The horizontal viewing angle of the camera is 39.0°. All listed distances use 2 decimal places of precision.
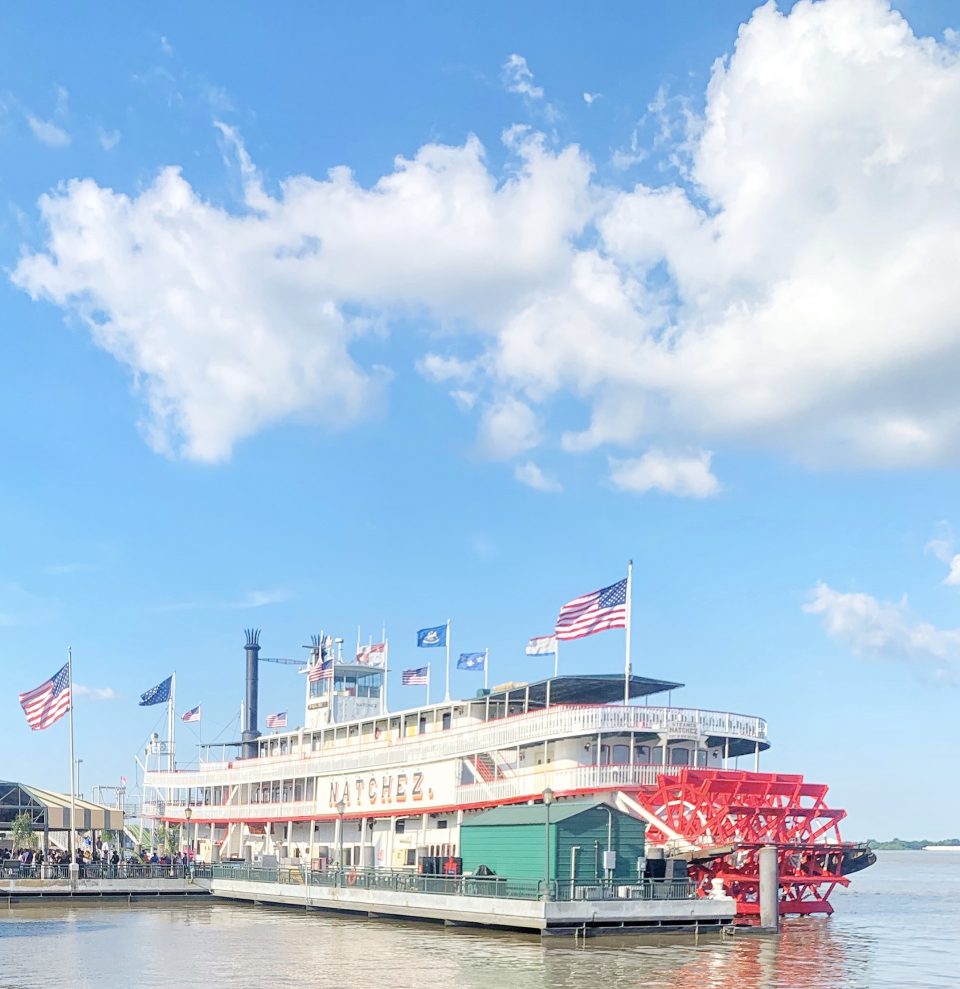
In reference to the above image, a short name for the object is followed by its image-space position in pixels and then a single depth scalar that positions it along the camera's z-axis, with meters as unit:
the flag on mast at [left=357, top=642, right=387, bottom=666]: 59.44
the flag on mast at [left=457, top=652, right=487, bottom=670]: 49.50
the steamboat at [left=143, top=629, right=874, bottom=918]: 39.22
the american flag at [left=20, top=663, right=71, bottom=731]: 50.31
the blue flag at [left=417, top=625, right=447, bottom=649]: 52.28
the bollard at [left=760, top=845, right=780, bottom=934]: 35.16
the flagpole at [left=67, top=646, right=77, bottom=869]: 51.53
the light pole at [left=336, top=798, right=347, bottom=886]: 45.88
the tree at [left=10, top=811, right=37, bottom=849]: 67.29
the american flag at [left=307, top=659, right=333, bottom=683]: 59.41
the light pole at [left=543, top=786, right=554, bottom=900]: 33.03
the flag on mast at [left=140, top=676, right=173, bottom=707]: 59.48
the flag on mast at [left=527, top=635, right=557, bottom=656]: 45.00
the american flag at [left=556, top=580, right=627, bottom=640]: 40.97
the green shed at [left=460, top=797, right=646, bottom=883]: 35.16
